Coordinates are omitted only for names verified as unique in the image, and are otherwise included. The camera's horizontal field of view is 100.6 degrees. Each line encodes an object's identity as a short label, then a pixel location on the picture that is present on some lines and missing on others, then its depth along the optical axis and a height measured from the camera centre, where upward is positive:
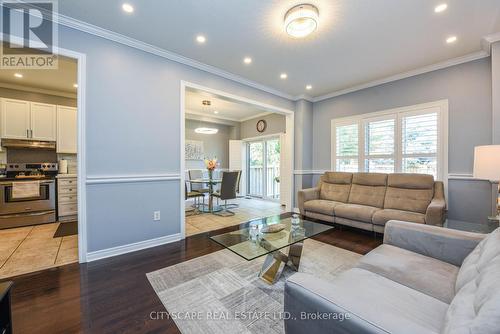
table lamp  2.09 +0.04
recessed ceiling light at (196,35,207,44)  2.65 +1.64
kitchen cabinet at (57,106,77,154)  4.35 +0.75
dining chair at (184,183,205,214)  4.79 -0.68
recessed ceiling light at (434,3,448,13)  2.09 +1.62
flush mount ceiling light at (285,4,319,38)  2.08 +1.50
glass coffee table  1.87 -0.75
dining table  4.88 -0.63
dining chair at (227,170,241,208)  5.56 -1.09
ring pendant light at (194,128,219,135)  5.98 +1.02
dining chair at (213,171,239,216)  4.67 -0.52
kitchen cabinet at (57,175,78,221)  4.10 -0.66
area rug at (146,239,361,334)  1.50 -1.13
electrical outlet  2.90 -0.70
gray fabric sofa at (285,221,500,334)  0.73 -0.61
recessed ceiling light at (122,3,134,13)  2.12 +1.63
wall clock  6.50 +1.28
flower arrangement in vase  5.04 +0.01
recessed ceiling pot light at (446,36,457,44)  2.62 +1.63
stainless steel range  3.59 -0.57
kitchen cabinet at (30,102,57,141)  4.10 +0.87
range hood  3.92 +0.41
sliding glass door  6.55 -0.08
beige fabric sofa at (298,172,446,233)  3.00 -0.57
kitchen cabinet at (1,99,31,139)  3.86 +0.87
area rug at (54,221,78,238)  3.31 -1.11
